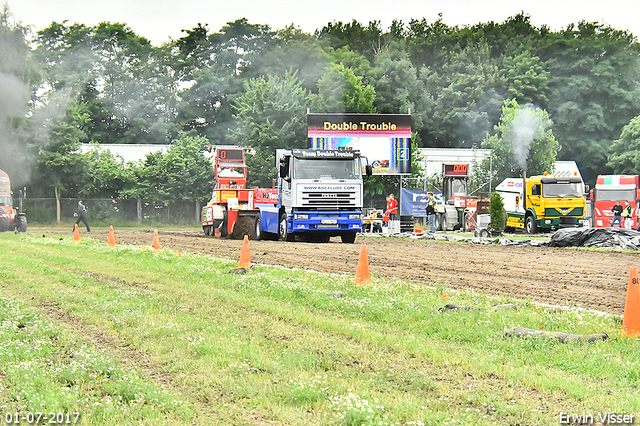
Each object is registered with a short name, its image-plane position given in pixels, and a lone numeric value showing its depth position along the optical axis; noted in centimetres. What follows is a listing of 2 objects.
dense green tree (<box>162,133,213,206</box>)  5825
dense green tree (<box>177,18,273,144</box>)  8212
